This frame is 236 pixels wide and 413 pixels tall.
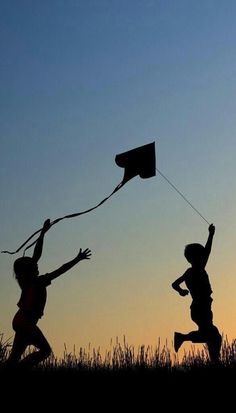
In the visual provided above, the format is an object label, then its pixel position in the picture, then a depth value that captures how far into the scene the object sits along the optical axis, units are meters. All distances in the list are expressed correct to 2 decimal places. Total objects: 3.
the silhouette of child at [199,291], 11.09
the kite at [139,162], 12.05
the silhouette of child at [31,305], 9.99
